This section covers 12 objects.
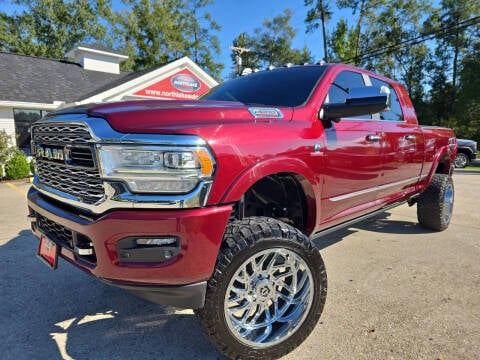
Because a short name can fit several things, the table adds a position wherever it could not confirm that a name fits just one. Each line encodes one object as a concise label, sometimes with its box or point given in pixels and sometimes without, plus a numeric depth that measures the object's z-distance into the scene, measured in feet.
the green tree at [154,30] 110.63
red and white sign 50.17
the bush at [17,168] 40.29
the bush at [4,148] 40.63
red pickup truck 5.58
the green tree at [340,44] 94.63
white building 44.21
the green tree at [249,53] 138.33
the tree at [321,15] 96.32
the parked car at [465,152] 48.11
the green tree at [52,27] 98.07
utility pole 53.06
